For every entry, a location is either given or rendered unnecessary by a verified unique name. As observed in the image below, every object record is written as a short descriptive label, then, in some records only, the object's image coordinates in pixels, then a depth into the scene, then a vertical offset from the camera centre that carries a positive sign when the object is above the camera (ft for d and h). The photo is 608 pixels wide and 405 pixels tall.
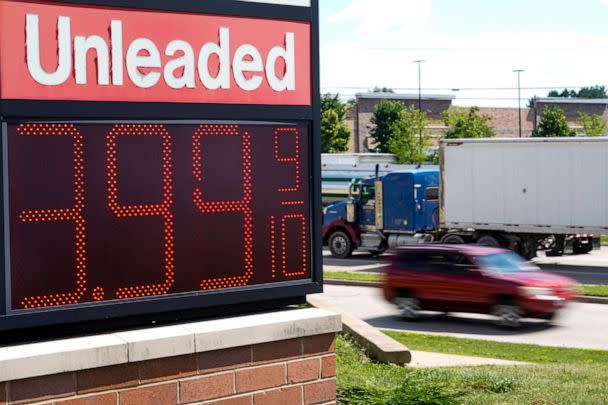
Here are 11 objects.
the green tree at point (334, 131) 265.13 +14.05
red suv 62.80 -6.37
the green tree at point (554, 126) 273.54 +14.79
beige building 297.12 +21.42
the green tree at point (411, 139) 205.57 +9.13
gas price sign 17.07 +0.53
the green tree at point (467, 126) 226.38 +12.71
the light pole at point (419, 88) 297.98 +27.49
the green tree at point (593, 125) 231.91 +12.94
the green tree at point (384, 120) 275.39 +17.43
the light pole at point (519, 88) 318.24 +29.53
